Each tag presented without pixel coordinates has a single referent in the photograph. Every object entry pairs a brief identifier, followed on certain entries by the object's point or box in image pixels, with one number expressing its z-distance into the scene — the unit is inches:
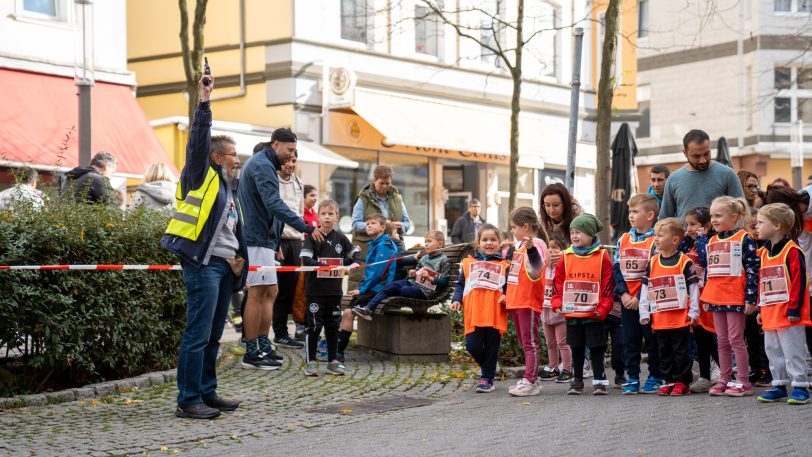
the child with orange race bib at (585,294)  373.7
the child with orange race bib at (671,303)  368.2
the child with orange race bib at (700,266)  381.4
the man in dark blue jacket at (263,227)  403.9
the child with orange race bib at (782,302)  344.8
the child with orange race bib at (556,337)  410.9
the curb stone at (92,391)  346.1
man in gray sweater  402.0
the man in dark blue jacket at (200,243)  325.4
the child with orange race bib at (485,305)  383.6
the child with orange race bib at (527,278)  386.9
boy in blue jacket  453.7
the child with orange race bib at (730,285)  361.7
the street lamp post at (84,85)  514.0
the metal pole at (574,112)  535.2
